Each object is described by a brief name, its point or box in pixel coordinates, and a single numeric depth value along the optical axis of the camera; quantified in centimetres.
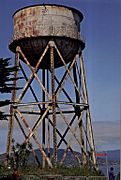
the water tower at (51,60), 3550
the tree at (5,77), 1953
